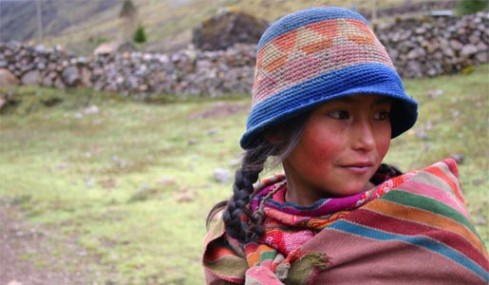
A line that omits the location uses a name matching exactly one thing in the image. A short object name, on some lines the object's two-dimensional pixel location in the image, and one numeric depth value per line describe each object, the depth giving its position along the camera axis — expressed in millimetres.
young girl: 1386
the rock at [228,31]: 15414
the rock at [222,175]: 5852
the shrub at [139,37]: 25656
